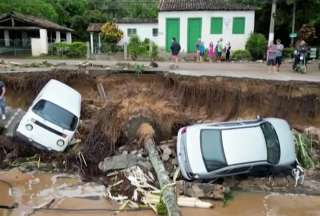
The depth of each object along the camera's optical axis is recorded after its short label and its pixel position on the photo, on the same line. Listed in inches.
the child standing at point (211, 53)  1132.6
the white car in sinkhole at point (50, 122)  550.6
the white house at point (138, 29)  1515.7
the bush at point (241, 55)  1174.3
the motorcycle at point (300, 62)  844.0
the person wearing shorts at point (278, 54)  821.2
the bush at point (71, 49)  1209.1
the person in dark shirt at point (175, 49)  1046.4
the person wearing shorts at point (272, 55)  829.2
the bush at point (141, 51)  1123.9
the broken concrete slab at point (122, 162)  529.0
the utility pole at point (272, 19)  1166.6
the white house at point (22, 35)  1307.8
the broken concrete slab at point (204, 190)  462.6
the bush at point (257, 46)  1191.6
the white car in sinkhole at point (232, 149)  470.9
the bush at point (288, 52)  1197.7
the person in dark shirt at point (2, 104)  610.5
